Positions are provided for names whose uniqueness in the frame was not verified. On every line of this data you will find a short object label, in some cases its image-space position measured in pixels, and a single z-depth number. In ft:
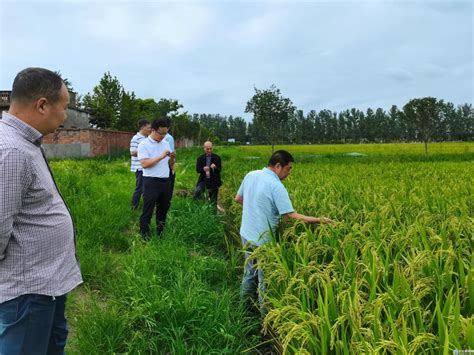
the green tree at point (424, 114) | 80.48
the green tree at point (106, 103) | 135.85
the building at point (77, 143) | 63.36
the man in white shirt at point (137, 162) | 24.14
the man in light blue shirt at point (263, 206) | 11.02
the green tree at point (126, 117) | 139.85
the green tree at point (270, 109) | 85.92
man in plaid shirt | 5.65
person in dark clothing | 26.91
